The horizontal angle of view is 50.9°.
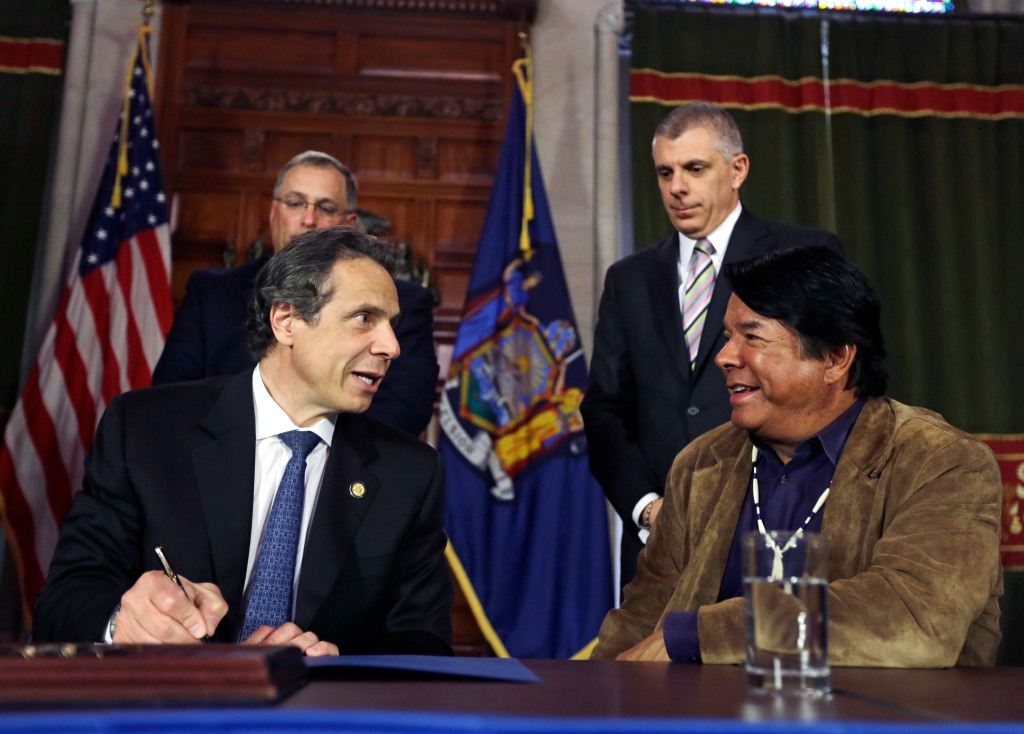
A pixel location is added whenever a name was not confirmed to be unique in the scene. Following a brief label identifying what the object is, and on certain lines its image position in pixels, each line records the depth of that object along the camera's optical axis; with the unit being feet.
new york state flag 14.94
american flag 14.92
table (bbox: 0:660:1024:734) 2.59
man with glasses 9.95
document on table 3.75
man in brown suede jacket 5.32
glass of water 3.60
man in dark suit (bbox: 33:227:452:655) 6.36
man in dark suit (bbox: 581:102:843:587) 9.66
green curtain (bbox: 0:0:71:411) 16.31
